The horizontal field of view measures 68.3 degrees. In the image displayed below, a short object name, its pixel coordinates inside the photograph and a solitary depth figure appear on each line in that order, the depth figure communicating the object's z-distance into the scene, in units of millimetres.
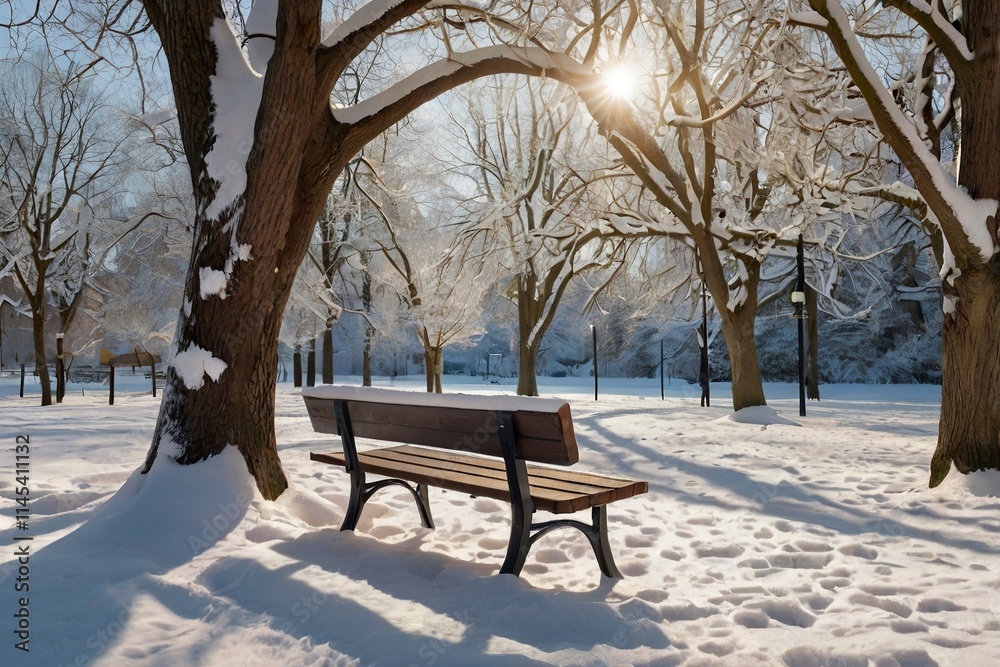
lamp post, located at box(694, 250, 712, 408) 18306
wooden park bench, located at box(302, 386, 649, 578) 3350
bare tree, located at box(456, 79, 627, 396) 16062
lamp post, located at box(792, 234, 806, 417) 12770
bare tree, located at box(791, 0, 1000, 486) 5512
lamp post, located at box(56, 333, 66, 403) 17953
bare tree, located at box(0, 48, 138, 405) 17062
